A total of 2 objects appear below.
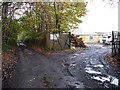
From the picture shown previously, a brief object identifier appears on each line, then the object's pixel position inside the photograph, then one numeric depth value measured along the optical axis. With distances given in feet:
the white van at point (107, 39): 48.39
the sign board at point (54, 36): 32.01
